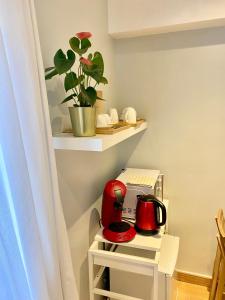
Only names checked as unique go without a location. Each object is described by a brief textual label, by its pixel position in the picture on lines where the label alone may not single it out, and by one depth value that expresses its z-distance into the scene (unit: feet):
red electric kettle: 4.44
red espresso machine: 4.30
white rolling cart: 4.08
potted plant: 2.76
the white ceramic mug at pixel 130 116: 5.01
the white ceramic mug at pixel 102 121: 3.62
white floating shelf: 3.02
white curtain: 2.08
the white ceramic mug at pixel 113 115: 4.75
